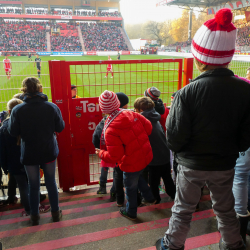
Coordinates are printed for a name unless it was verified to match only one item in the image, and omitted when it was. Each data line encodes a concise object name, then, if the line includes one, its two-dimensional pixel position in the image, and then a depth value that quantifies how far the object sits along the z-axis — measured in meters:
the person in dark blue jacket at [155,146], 2.69
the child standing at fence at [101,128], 2.71
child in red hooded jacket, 2.16
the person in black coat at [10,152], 2.64
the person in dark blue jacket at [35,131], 2.38
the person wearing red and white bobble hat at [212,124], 1.52
